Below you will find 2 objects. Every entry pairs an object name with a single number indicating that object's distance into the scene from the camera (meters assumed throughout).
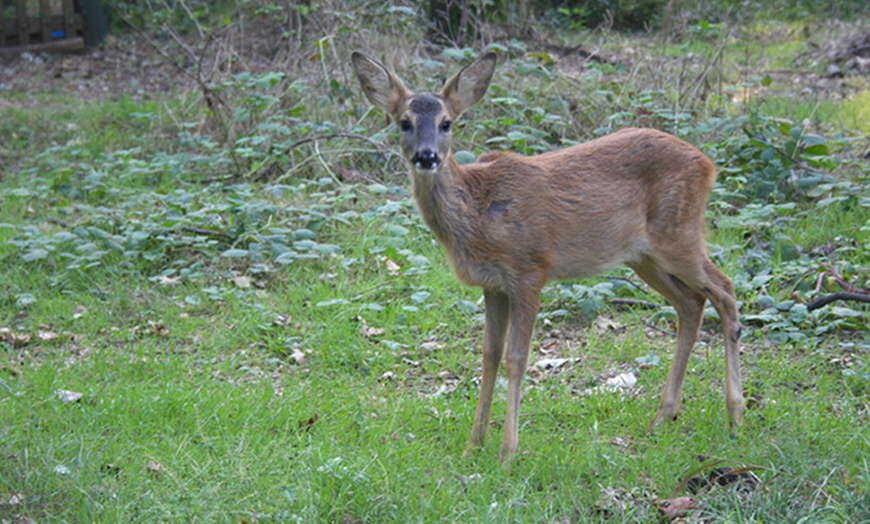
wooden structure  26.41
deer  8.54
